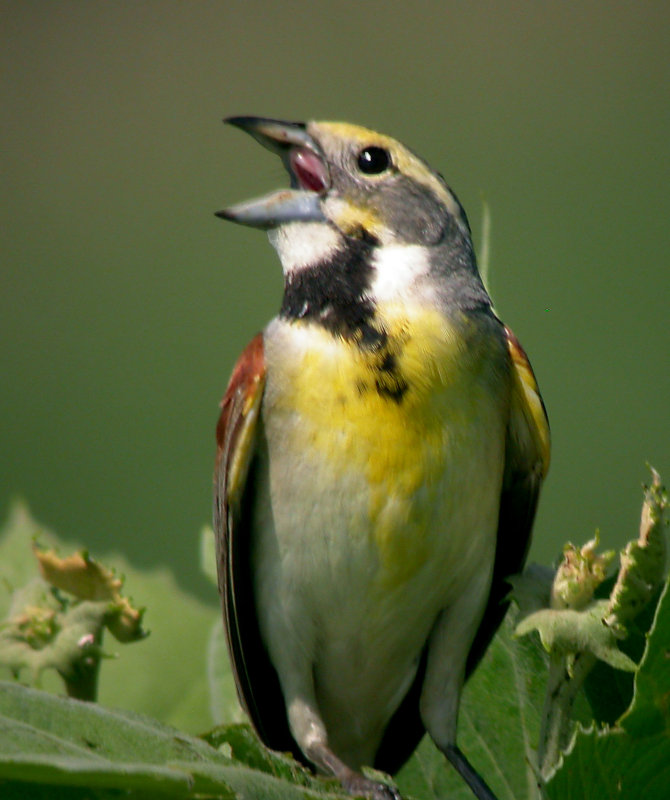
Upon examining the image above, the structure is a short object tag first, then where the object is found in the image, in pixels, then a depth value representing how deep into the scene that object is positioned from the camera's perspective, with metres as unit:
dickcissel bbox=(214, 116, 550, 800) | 2.20
